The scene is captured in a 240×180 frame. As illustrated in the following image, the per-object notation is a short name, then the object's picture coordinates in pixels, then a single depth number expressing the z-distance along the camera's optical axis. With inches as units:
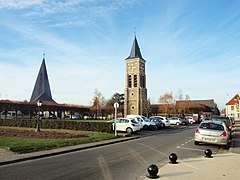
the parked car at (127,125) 966.4
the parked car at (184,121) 1798.7
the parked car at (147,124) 1205.3
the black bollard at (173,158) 353.1
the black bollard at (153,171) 274.7
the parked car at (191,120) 2051.4
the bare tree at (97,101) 2854.3
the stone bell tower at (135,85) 3036.4
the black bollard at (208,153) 403.2
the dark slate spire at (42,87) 3826.3
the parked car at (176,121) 1763.0
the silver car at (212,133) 546.9
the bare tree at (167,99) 2833.4
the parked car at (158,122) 1307.3
